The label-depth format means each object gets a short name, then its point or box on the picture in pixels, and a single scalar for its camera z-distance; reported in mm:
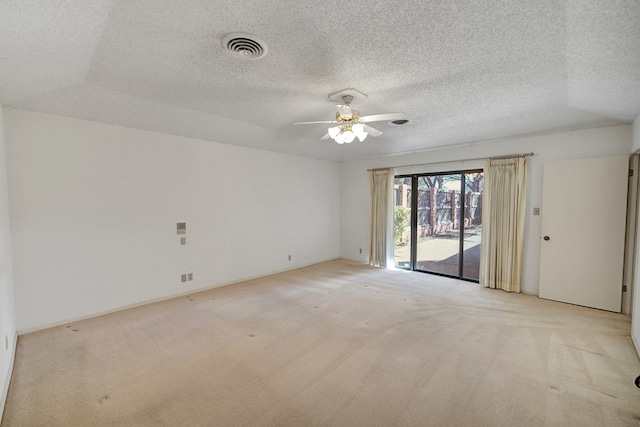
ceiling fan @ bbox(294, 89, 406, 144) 2689
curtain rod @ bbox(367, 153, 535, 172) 4290
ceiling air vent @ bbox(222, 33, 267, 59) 1861
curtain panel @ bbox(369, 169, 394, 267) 5996
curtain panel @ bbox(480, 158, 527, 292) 4371
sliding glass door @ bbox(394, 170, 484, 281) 5043
